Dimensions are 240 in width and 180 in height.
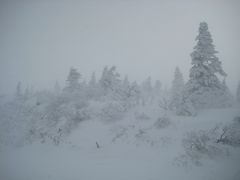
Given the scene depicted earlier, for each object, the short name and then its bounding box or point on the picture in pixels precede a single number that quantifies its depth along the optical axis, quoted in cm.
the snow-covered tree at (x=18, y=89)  5876
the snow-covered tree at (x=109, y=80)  3630
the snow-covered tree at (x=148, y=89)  6519
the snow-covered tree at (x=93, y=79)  5262
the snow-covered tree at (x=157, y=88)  7594
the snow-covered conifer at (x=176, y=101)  1977
